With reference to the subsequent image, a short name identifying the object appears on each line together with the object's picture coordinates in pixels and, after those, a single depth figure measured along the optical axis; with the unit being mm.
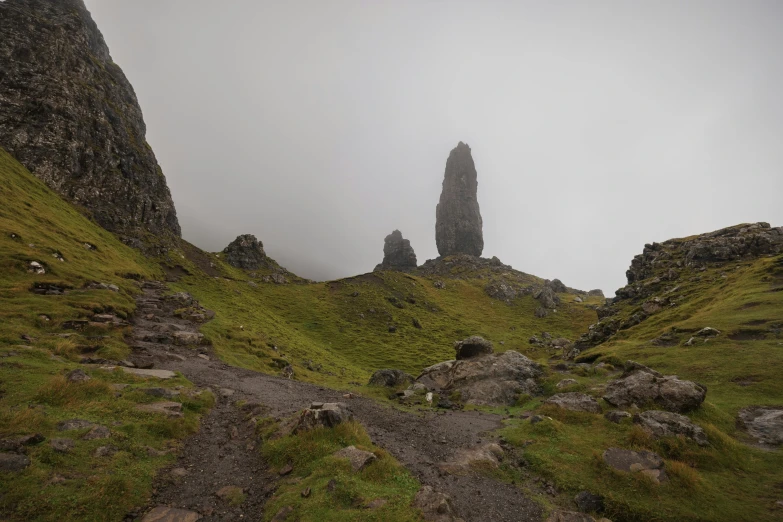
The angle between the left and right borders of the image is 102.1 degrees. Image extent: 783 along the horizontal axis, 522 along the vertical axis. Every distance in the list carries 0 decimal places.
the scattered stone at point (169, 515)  10645
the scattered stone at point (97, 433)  13178
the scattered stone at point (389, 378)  38019
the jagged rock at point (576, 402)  23156
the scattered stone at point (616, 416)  19891
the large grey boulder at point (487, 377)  33000
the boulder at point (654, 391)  19781
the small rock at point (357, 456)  13859
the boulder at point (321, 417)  16250
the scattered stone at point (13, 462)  10156
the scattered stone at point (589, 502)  13430
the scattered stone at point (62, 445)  11712
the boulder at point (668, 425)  16906
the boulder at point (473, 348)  42406
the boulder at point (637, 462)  14714
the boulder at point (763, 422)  17547
